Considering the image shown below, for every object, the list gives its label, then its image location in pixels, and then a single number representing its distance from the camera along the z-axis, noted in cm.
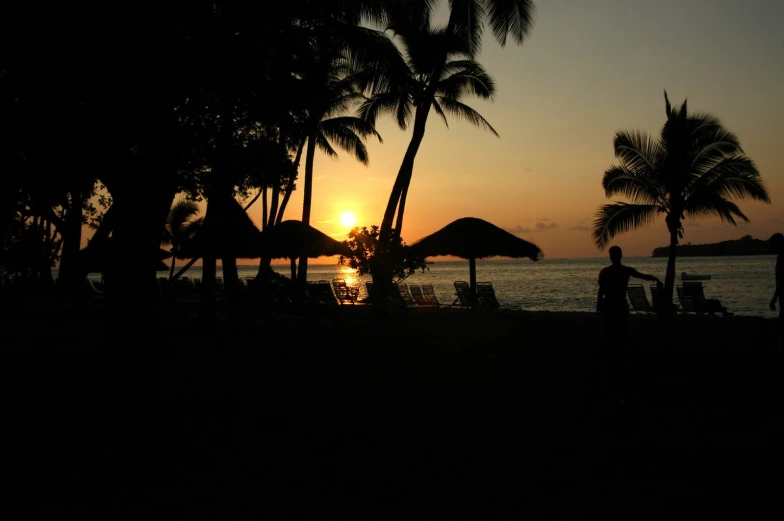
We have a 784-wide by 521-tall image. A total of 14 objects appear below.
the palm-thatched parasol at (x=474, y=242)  2072
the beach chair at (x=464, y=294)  2123
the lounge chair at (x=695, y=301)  1956
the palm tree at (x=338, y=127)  2573
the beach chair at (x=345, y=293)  2617
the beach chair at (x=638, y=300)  2008
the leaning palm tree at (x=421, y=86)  2019
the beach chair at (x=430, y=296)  2380
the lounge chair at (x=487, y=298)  2116
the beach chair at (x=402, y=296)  2217
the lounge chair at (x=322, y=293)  2109
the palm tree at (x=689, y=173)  2116
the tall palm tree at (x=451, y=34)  1944
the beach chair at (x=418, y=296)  2381
